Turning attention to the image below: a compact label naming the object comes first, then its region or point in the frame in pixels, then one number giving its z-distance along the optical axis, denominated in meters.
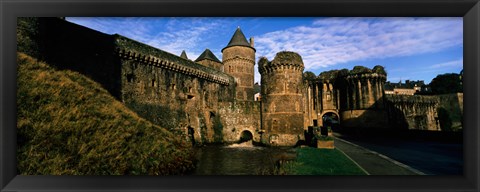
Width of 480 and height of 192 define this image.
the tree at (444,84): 35.76
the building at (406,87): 49.72
